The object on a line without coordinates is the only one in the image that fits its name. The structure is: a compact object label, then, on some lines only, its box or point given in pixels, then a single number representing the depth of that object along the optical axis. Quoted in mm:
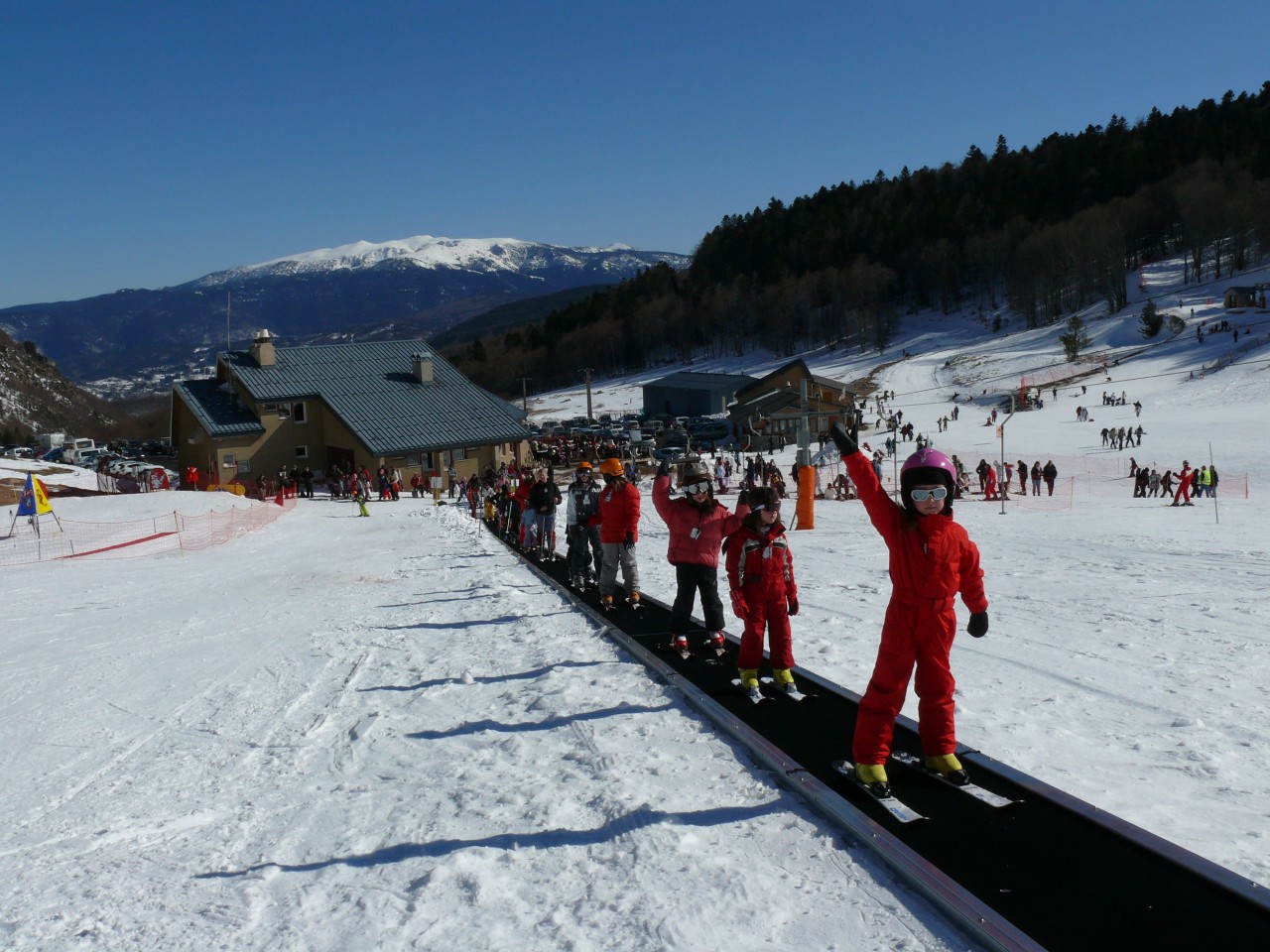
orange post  20406
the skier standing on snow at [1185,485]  23922
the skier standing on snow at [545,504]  14680
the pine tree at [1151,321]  69688
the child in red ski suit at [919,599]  4559
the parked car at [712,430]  56969
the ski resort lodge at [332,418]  40250
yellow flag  21906
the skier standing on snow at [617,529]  9641
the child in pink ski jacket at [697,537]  7336
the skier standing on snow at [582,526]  11703
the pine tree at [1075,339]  67375
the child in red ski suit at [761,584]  6270
